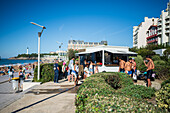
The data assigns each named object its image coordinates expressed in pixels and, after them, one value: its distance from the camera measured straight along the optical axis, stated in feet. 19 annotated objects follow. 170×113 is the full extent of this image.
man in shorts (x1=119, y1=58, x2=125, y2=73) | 29.93
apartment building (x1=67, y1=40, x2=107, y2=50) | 365.40
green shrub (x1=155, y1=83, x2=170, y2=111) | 9.86
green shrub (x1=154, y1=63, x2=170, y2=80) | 30.96
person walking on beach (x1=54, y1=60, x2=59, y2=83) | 27.93
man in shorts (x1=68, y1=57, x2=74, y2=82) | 26.89
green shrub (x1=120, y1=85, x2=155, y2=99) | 14.17
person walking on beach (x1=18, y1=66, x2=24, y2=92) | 26.30
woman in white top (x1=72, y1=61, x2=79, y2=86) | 25.00
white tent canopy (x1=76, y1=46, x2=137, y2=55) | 42.64
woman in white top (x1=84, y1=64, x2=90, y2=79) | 31.15
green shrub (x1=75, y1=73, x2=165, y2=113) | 6.13
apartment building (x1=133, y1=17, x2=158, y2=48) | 195.56
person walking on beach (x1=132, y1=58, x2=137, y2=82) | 28.35
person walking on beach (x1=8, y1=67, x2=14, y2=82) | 34.87
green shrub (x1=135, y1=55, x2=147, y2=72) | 50.61
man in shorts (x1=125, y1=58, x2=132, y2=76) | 27.78
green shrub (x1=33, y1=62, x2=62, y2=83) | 29.30
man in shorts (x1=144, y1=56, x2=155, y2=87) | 22.57
